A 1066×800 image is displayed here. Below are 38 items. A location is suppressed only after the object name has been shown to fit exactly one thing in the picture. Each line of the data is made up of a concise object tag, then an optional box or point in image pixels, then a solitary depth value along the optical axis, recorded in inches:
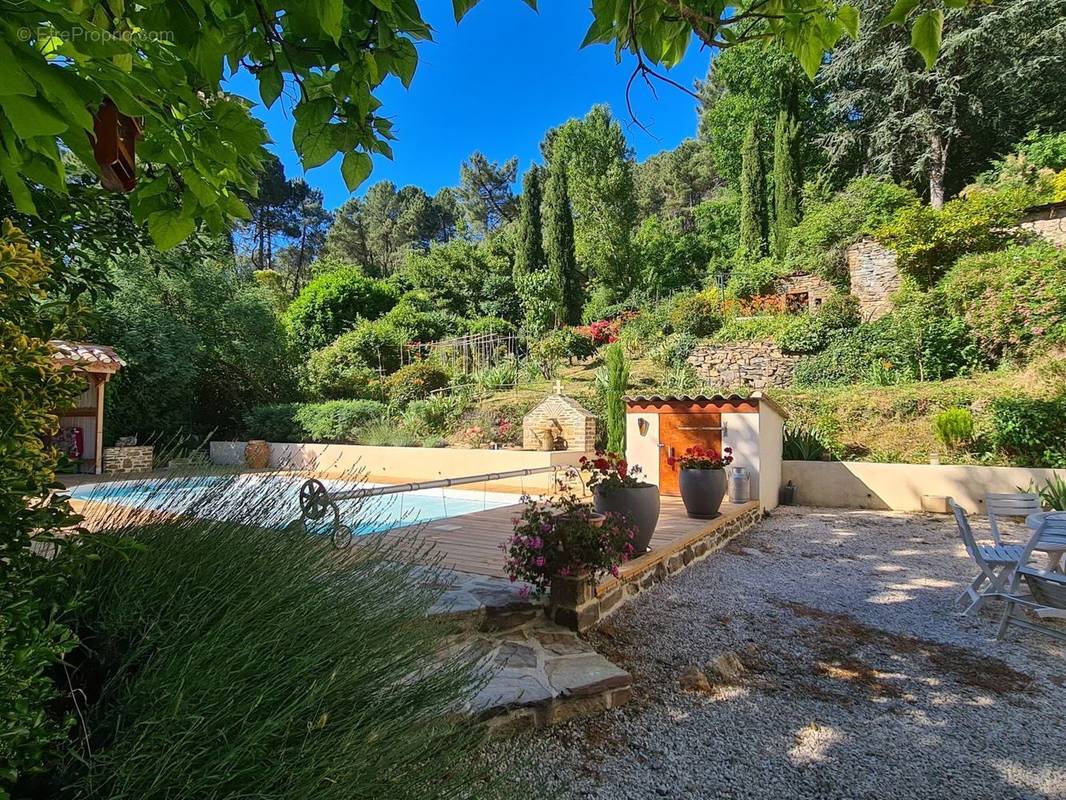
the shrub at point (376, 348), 726.5
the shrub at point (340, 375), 658.2
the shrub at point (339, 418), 552.4
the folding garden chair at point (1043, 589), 137.2
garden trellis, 652.1
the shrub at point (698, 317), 639.8
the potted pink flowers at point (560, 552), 142.0
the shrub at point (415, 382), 589.6
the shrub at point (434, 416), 535.8
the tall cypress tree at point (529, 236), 906.7
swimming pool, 90.7
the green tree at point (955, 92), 595.2
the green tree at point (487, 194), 1336.1
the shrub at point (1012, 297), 397.7
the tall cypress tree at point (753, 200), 834.8
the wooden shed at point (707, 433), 307.7
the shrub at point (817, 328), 531.2
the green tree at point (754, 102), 832.9
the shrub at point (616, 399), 412.5
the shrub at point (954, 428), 341.1
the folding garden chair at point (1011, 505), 189.2
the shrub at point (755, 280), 677.3
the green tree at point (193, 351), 538.3
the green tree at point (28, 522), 38.8
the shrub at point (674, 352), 596.9
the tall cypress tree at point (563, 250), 836.0
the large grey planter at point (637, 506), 184.2
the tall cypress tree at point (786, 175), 777.1
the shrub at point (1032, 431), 310.3
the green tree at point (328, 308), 879.1
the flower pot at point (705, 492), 255.1
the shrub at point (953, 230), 482.0
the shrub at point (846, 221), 606.2
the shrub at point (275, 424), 584.7
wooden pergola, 450.7
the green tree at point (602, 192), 888.3
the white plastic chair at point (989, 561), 160.2
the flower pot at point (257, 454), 549.0
